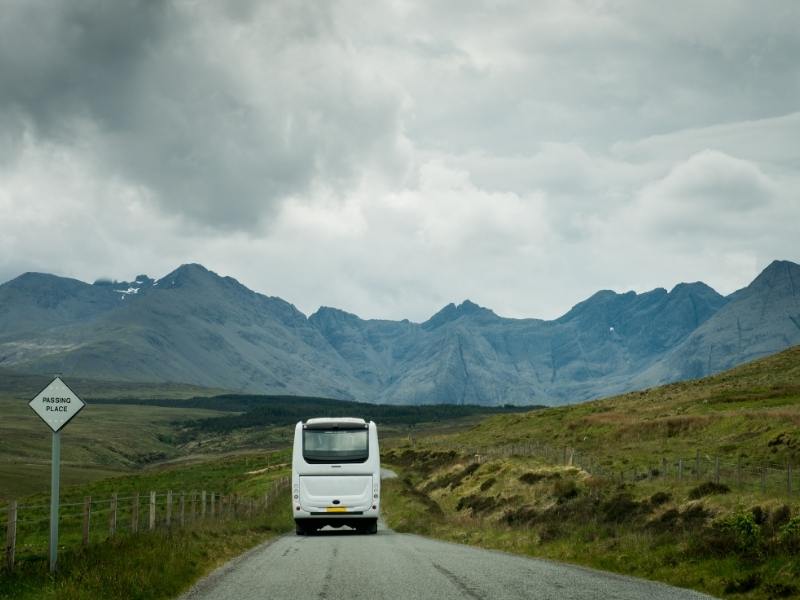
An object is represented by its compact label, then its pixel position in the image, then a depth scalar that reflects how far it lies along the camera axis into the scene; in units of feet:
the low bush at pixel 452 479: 200.23
